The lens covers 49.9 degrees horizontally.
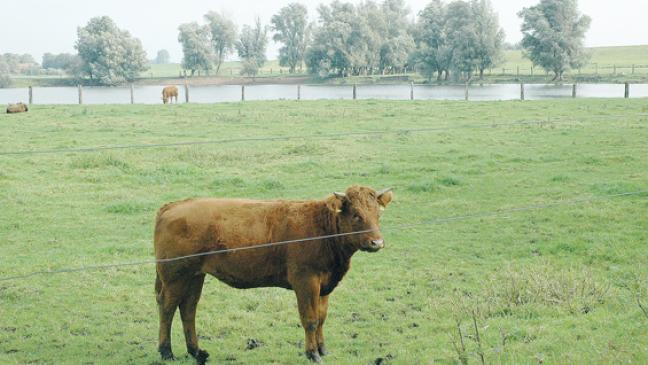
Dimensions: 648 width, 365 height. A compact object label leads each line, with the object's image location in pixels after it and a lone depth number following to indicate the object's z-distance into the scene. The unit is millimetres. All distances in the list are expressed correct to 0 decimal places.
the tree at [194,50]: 104000
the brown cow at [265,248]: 7527
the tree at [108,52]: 86125
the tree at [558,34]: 72750
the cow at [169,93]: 42312
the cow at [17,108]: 32875
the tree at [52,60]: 164975
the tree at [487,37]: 78000
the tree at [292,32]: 120000
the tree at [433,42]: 81938
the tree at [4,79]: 92062
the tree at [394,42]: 94812
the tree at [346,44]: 90875
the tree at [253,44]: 119188
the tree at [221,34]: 116812
